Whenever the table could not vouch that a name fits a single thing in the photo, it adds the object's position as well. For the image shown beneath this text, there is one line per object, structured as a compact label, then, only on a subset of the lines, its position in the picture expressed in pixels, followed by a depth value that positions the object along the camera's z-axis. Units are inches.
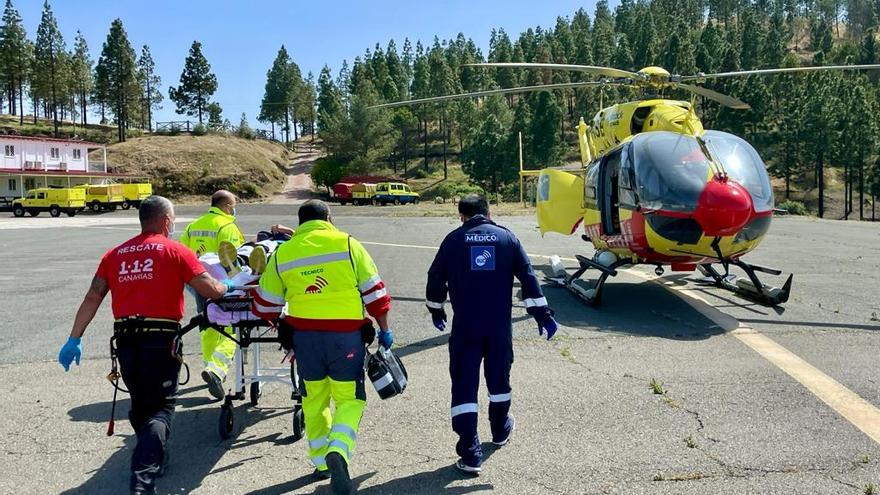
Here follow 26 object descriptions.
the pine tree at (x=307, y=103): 4670.3
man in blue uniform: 192.1
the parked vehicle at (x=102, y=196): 1823.3
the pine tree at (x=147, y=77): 3964.1
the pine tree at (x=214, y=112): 3447.3
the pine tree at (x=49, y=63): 3427.7
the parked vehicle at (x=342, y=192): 2424.3
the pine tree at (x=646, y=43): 3848.4
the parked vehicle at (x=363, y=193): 2364.7
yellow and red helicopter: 348.5
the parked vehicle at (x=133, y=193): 1920.5
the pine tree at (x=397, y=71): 4662.4
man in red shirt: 172.6
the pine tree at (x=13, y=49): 3457.2
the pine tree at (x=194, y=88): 3403.1
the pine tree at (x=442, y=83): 3540.8
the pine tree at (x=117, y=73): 3154.5
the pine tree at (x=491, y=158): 2701.8
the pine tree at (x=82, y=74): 3818.9
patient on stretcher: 206.1
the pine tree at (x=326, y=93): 3626.5
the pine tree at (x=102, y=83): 3159.5
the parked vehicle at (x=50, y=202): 1700.3
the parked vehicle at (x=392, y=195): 2319.1
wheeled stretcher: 205.9
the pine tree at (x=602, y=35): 3860.7
